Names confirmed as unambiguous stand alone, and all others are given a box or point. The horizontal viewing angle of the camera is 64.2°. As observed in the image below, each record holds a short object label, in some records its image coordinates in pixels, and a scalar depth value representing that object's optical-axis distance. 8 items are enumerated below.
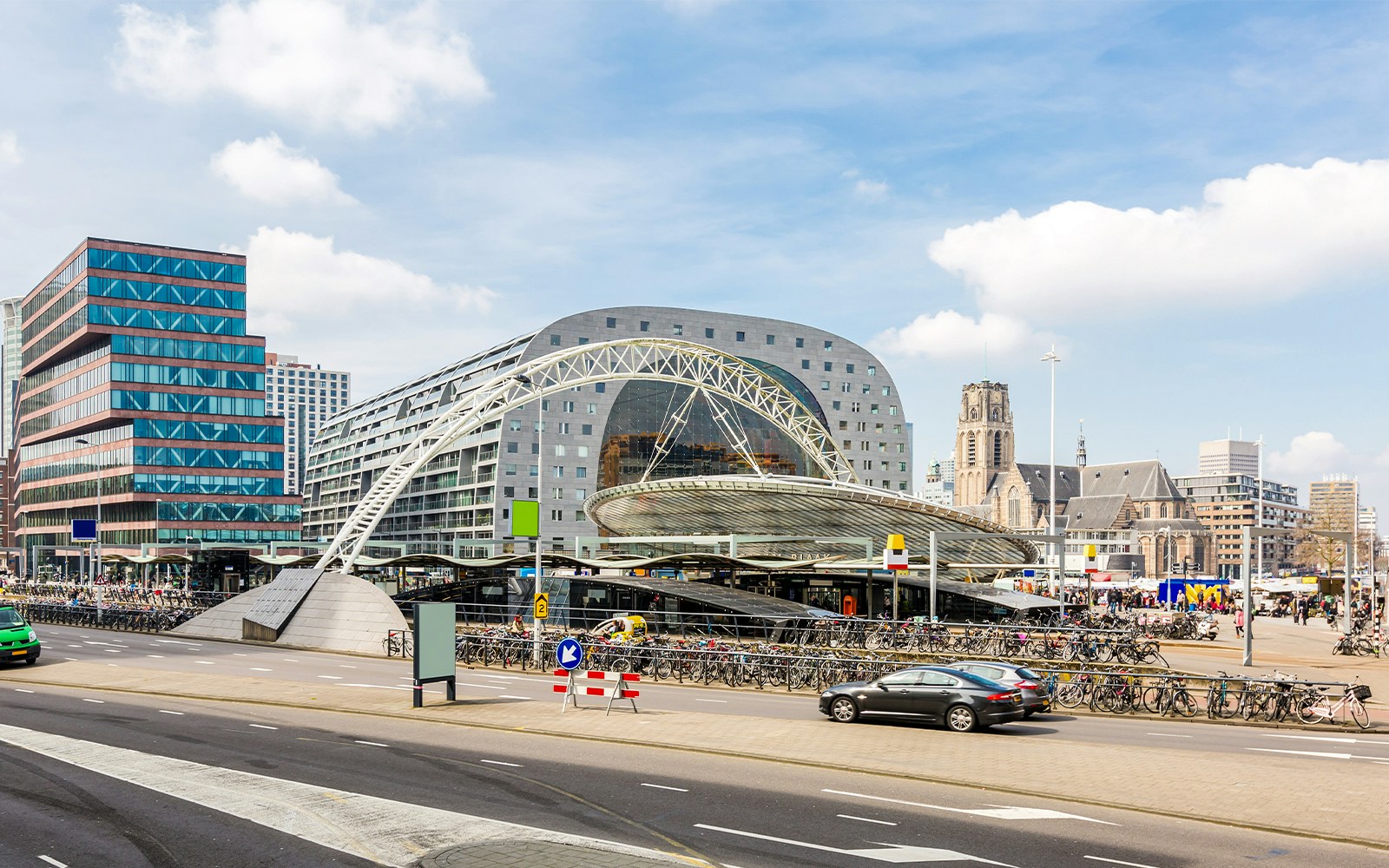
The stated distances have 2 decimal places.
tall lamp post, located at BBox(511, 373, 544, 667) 35.38
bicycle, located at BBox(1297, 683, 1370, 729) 23.75
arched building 105.50
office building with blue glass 106.75
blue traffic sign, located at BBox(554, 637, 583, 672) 24.64
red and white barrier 24.25
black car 22.44
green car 33.78
